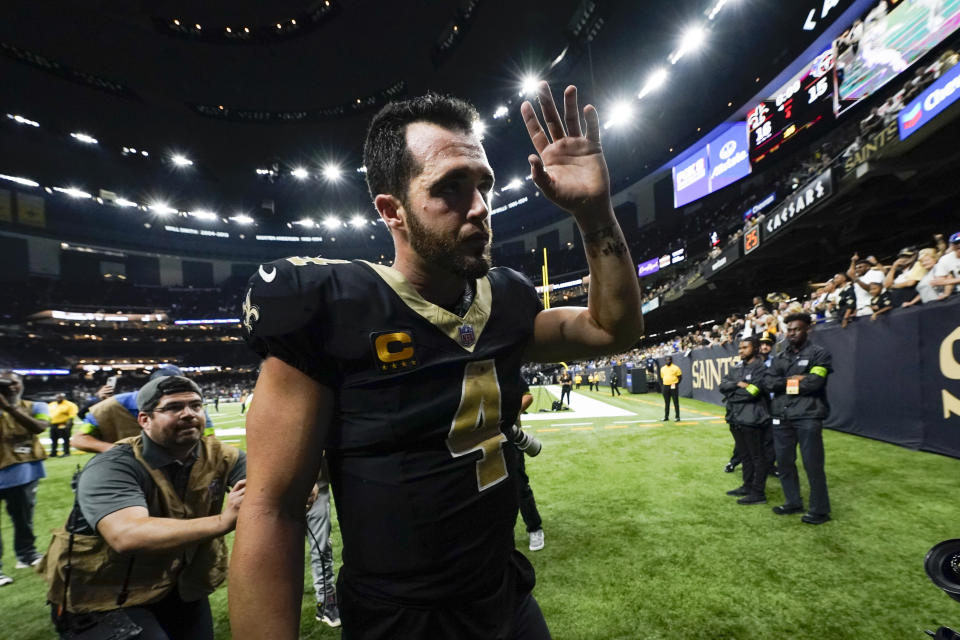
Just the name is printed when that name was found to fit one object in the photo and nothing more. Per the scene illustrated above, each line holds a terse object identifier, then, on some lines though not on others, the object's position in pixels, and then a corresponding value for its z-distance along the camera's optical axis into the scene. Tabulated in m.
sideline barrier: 6.29
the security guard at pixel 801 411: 4.79
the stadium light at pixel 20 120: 23.52
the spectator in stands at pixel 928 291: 7.05
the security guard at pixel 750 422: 5.62
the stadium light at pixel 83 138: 25.54
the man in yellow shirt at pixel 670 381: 11.92
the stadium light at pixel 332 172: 32.16
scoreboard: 18.93
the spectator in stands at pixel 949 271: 6.76
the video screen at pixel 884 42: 12.14
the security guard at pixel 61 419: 12.10
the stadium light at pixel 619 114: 28.11
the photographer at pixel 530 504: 4.31
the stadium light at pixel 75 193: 40.06
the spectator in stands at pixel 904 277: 7.62
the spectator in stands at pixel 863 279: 8.66
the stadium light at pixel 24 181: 37.19
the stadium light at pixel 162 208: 40.10
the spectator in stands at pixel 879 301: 7.75
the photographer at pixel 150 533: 2.00
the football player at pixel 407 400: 0.98
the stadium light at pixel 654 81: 24.56
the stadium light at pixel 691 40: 20.50
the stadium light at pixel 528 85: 22.83
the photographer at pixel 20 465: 4.77
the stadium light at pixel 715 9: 18.91
